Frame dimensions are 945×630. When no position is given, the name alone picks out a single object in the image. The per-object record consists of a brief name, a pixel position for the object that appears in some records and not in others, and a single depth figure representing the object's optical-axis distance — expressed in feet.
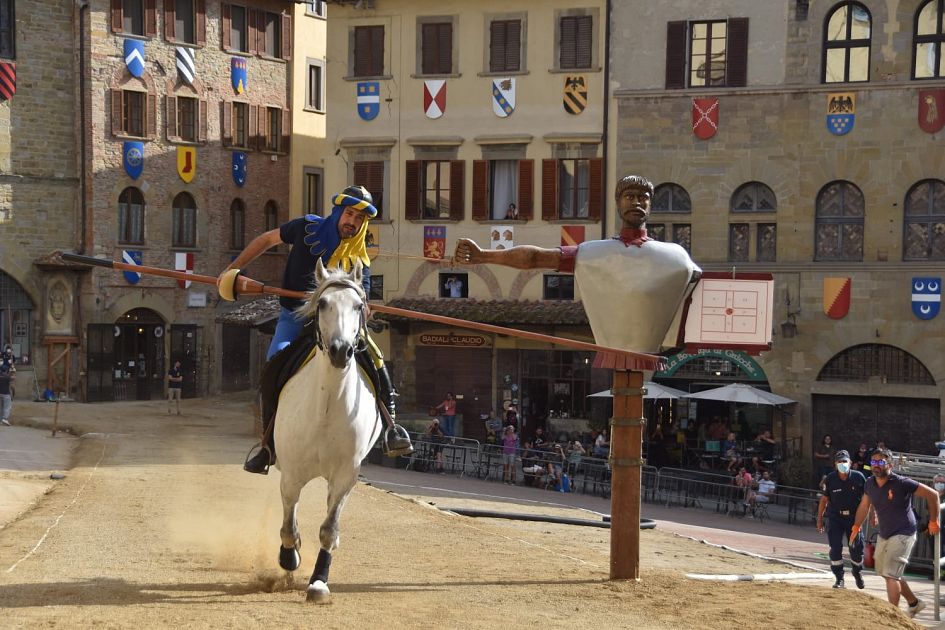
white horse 35.81
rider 41.60
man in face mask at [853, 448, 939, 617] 51.60
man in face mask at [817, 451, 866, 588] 62.85
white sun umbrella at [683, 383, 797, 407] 110.01
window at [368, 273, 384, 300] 134.82
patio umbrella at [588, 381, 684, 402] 111.55
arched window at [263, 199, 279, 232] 164.66
